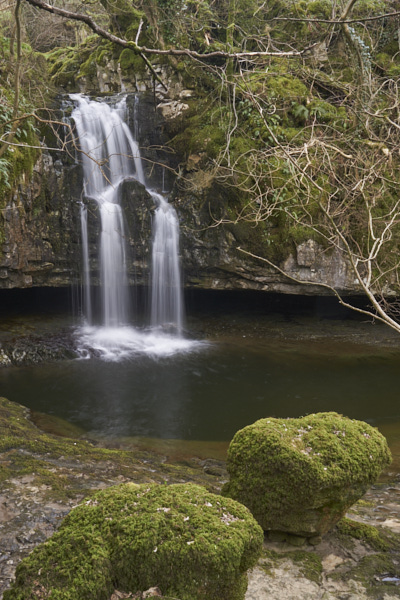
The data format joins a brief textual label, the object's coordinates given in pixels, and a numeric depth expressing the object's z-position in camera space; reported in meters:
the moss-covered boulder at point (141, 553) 2.08
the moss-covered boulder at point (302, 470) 3.53
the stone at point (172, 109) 13.33
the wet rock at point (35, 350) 11.21
